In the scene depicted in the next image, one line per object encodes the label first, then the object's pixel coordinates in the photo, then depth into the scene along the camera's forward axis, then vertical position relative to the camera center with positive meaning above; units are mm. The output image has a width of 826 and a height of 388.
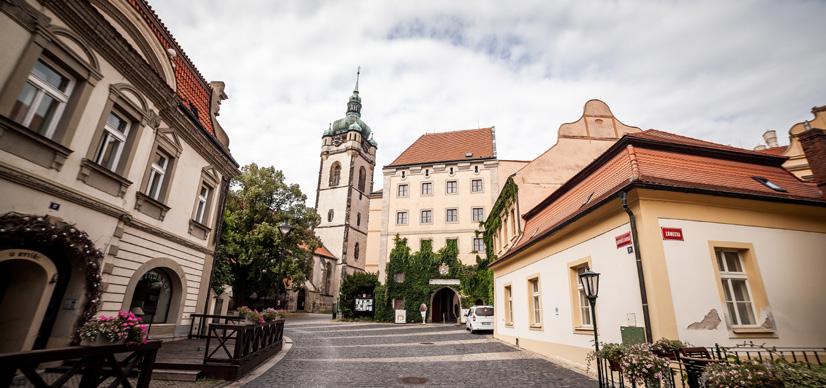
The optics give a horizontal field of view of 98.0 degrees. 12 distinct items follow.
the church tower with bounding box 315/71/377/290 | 51125 +16405
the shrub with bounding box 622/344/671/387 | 5412 -688
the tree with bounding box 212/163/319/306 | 25078 +4665
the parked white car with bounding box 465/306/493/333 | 20703 -396
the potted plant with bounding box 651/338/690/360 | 6230 -459
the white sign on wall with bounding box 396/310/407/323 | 29906 -665
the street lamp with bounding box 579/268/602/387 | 7184 +603
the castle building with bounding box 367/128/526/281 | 32594 +10433
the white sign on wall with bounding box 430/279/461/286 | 30609 +2266
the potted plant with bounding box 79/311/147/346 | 6207 -594
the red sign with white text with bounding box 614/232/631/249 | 7773 +1649
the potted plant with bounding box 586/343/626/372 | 6137 -618
